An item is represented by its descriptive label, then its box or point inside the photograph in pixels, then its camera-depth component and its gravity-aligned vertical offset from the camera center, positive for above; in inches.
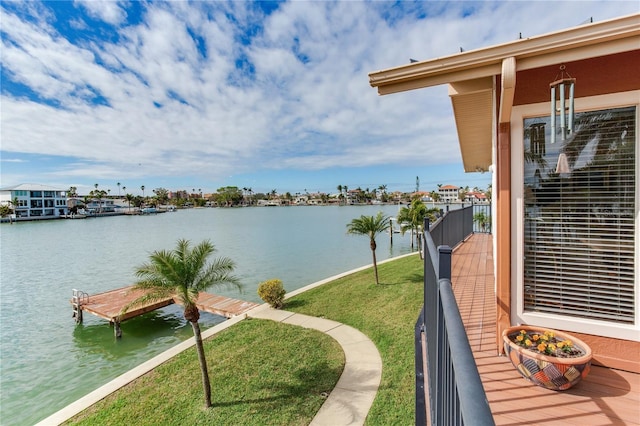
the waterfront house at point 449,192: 4685.3 +214.1
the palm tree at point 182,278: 282.8 -67.6
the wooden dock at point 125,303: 534.3 -182.9
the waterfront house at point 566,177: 120.2 +11.5
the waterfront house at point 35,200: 2994.6 +147.2
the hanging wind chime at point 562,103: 110.3 +39.2
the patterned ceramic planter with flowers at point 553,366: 113.2 -64.6
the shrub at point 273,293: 481.7 -138.4
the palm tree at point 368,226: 622.8 -40.6
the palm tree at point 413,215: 790.9 -24.4
